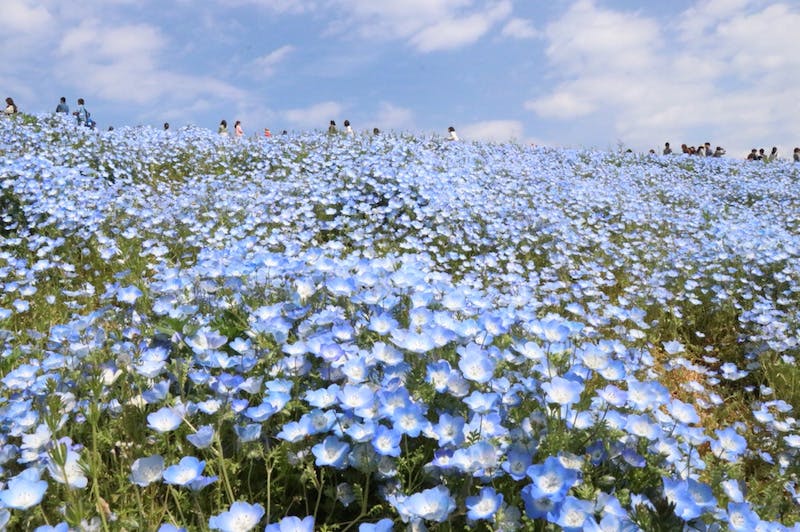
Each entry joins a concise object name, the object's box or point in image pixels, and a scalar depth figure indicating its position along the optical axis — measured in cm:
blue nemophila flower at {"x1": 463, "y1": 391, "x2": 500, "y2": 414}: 51
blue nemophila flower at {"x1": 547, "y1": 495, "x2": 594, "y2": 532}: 44
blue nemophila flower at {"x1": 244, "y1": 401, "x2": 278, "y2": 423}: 53
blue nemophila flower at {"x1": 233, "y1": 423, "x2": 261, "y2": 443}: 53
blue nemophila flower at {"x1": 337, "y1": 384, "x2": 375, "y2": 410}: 51
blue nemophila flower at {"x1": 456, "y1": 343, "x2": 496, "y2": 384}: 54
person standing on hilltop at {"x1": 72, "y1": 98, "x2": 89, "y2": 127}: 958
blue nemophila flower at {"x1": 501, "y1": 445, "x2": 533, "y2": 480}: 48
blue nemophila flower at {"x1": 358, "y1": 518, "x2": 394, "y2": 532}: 44
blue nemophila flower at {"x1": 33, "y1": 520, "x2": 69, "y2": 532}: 45
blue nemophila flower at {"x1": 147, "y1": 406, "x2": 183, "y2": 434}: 54
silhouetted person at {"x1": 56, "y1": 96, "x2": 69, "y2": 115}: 1044
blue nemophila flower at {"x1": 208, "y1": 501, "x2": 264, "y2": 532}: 44
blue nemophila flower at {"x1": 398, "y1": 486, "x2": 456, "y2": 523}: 45
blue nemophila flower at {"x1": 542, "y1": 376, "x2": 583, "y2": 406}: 53
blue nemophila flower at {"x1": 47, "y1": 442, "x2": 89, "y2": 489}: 43
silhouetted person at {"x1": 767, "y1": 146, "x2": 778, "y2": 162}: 1258
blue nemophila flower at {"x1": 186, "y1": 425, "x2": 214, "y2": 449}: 50
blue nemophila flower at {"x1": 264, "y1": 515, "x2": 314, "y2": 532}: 43
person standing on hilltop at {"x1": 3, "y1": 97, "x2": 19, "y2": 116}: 930
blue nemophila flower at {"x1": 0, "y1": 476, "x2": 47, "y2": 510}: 47
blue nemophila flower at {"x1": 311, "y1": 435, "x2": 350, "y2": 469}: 49
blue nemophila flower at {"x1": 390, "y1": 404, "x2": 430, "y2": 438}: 49
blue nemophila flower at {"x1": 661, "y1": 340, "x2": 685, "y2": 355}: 85
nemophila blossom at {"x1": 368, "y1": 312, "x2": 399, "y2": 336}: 62
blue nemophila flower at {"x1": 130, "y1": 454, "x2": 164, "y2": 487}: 50
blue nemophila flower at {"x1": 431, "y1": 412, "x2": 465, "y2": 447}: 49
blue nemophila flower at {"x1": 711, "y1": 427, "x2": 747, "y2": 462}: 59
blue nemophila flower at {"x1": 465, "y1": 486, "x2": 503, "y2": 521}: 46
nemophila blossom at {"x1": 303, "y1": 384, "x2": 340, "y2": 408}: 53
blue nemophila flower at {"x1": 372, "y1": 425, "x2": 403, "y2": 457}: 48
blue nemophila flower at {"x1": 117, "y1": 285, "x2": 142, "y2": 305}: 73
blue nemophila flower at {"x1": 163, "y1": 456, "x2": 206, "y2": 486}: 47
